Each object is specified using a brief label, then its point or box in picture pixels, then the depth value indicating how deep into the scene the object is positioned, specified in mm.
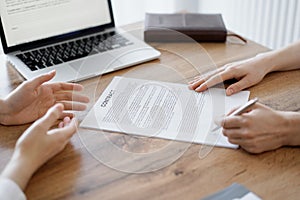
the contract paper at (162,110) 986
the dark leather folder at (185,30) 1380
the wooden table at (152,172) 834
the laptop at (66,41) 1244
